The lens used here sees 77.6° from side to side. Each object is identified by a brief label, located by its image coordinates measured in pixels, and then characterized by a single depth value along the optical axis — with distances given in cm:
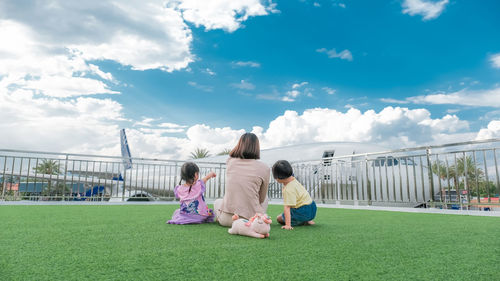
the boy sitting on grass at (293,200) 273
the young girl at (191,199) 289
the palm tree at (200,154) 5734
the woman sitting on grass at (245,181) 260
